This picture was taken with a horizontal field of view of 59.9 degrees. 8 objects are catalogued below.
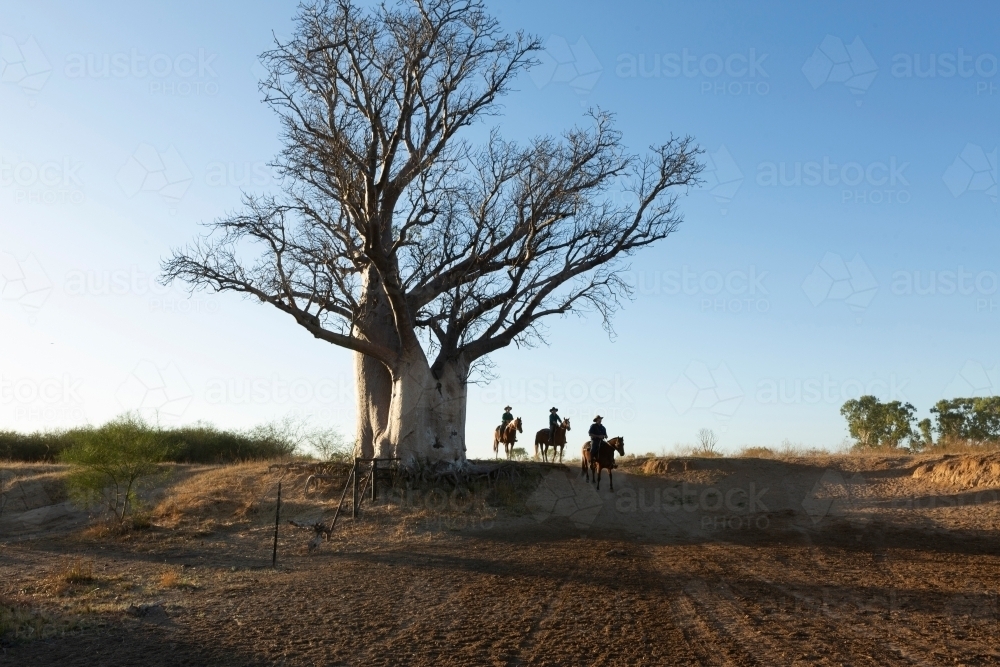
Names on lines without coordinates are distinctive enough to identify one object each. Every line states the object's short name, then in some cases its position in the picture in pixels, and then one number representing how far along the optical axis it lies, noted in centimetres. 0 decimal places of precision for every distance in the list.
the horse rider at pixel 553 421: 3125
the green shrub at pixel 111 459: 2217
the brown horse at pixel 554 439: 3122
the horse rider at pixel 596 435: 2475
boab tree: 2044
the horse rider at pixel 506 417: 3322
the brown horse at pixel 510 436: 3203
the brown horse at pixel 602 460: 2478
